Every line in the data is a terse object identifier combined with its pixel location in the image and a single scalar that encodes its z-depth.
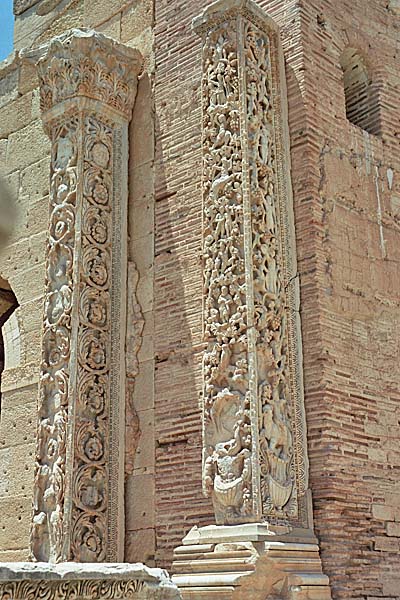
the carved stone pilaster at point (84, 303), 7.34
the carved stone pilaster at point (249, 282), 6.39
